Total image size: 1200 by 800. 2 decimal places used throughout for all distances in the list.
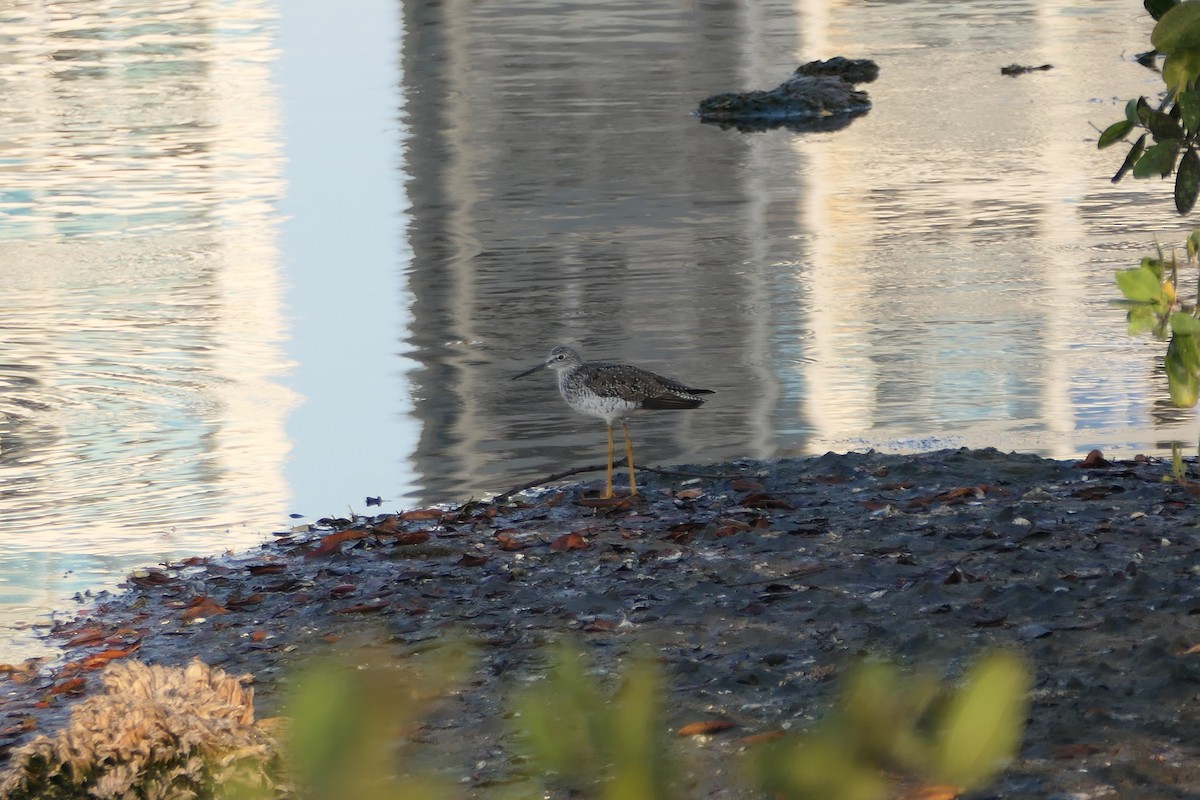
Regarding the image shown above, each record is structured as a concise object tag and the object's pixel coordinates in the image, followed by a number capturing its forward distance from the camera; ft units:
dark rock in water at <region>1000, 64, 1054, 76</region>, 160.25
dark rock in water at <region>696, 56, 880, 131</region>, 140.87
